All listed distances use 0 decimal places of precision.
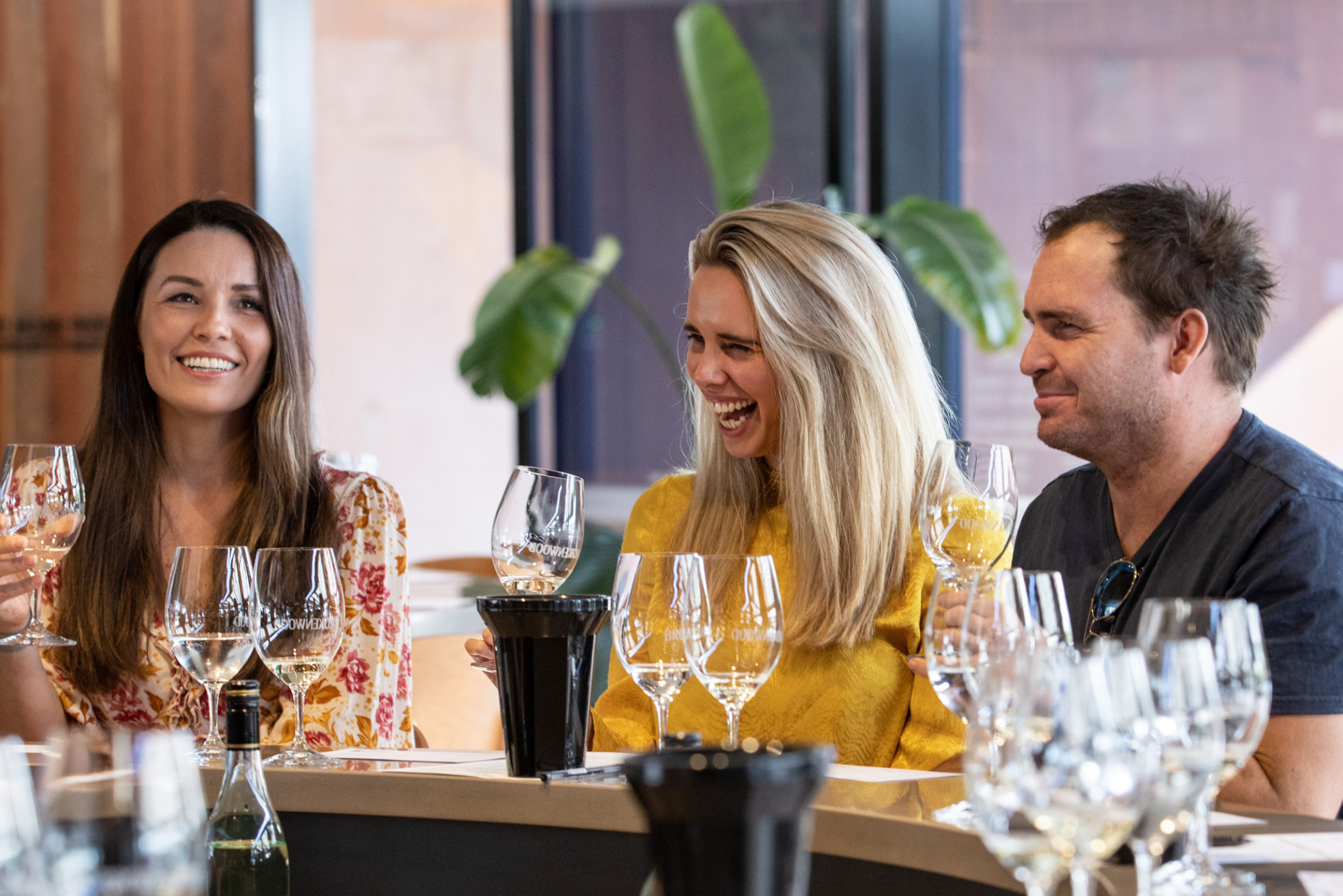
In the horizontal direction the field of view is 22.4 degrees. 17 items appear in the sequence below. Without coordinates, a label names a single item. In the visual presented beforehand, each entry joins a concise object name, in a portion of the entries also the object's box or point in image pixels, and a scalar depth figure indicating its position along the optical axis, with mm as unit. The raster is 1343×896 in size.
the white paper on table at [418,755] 3309
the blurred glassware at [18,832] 2477
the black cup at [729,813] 2530
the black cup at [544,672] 3121
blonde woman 3722
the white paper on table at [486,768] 3175
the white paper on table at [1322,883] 2740
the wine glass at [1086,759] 2582
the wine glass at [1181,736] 2655
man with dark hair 3499
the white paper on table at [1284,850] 2819
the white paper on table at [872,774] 3166
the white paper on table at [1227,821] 2937
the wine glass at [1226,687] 2751
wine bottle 2980
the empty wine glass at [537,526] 3412
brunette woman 3854
